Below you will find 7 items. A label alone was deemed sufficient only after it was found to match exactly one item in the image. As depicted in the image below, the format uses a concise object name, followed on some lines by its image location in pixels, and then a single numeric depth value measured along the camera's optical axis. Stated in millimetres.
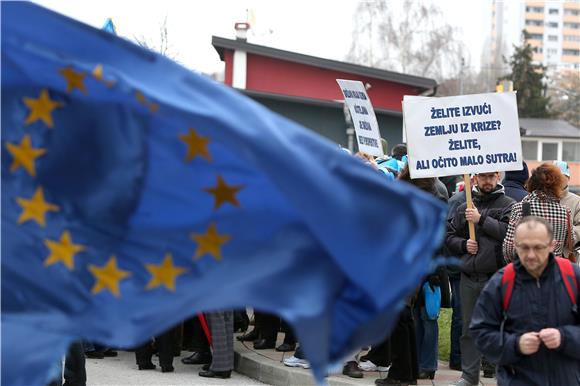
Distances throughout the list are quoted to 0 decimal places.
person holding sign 8406
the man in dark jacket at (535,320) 5223
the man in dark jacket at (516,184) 9648
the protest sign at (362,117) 10891
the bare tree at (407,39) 71125
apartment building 170625
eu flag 2844
